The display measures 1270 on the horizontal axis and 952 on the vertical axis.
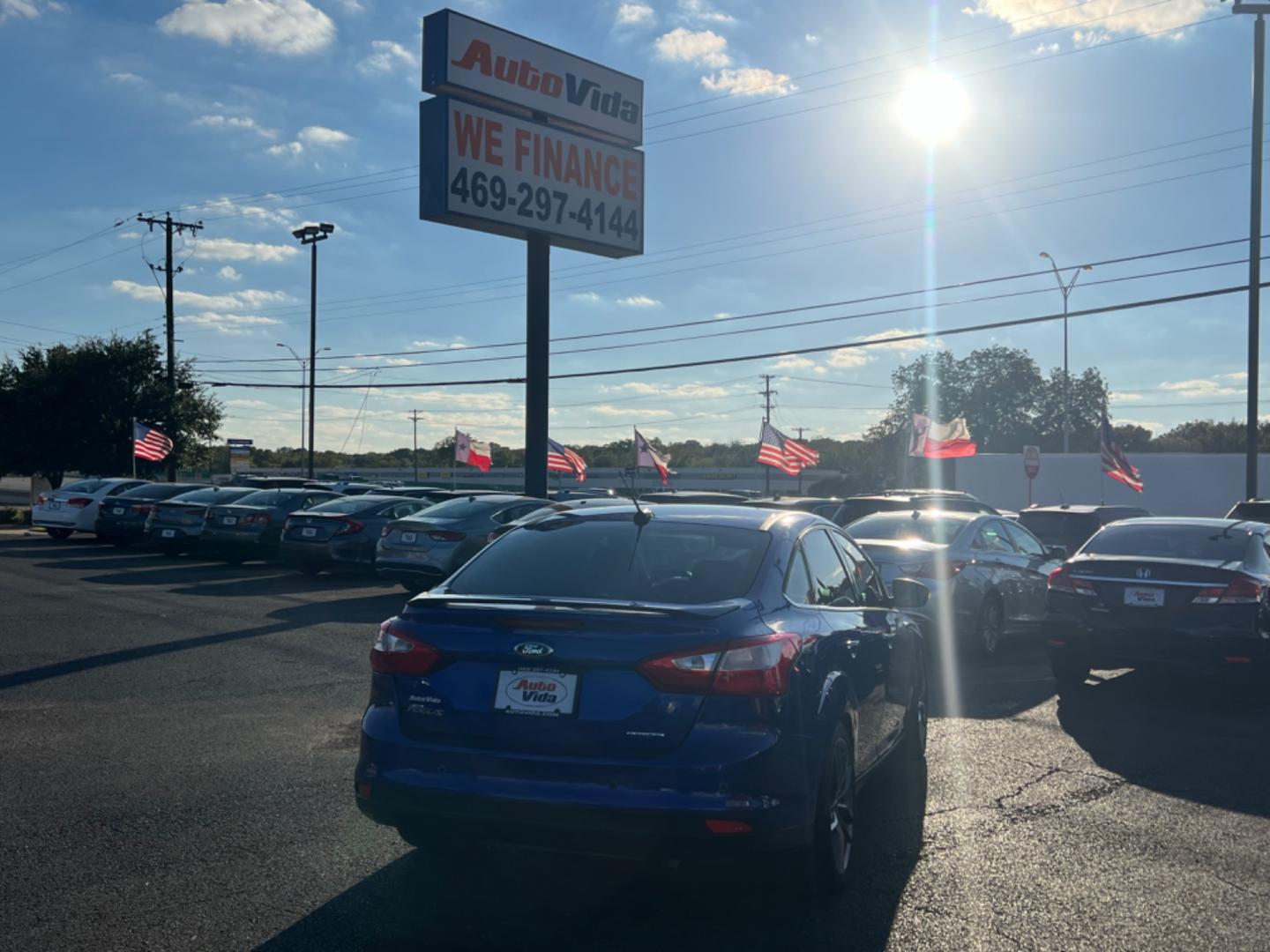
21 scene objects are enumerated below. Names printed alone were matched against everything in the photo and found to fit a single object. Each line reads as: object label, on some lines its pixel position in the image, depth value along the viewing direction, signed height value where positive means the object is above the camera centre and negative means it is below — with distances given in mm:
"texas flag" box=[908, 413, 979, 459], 36719 +1410
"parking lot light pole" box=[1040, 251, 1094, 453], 37438 +6718
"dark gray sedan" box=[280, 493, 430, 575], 18969 -970
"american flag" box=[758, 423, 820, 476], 34750 +832
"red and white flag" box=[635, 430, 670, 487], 25266 +477
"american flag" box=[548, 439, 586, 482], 36031 +565
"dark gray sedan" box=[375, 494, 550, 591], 16047 -861
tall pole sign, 21969 +6398
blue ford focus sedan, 4281 -888
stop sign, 35250 +724
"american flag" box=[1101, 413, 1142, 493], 31219 +654
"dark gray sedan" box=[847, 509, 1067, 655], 11203 -801
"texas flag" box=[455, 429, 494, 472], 44656 +977
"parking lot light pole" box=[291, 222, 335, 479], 42719 +7203
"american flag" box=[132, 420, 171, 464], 37938 +1003
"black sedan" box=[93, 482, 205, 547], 25609 -936
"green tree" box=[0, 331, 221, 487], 41219 +2370
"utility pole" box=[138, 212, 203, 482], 43688 +6851
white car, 27438 -729
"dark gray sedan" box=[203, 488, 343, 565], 21750 -999
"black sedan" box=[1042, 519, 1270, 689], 9094 -908
